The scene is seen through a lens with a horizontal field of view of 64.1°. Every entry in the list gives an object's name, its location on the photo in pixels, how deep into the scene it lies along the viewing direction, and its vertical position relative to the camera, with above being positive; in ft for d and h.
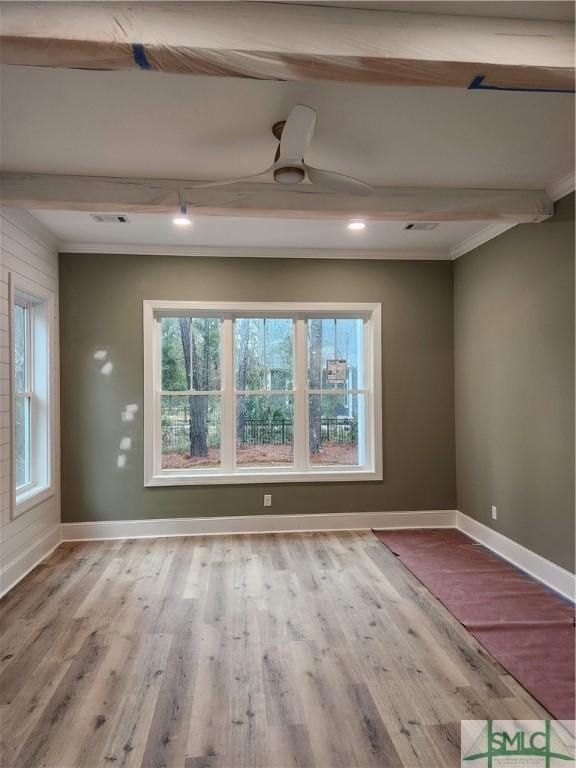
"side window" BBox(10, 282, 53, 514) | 12.86 -0.10
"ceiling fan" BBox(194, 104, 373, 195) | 6.65 +3.79
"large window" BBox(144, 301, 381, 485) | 15.35 -0.14
